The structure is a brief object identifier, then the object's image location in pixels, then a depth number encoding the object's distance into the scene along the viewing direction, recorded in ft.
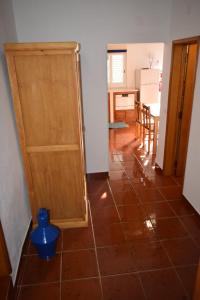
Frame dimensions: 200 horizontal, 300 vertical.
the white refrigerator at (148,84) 20.98
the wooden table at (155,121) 14.62
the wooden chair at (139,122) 17.25
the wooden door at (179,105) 10.25
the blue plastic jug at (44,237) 7.06
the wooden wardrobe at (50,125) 6.79
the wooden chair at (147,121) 15.20
